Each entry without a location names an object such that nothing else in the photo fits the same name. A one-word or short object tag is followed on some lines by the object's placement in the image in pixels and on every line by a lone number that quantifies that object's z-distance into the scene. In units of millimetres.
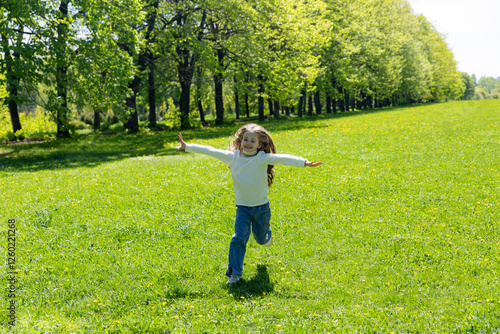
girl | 5844
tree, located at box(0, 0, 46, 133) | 16580
